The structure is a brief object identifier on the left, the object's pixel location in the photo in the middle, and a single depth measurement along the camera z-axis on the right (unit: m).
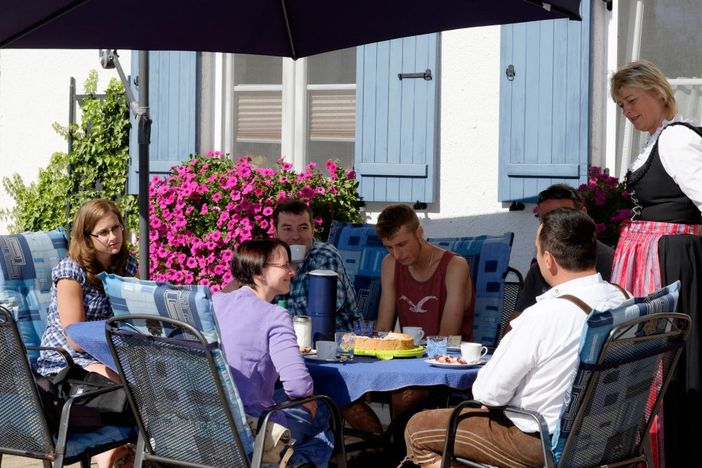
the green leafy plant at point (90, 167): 8.05
